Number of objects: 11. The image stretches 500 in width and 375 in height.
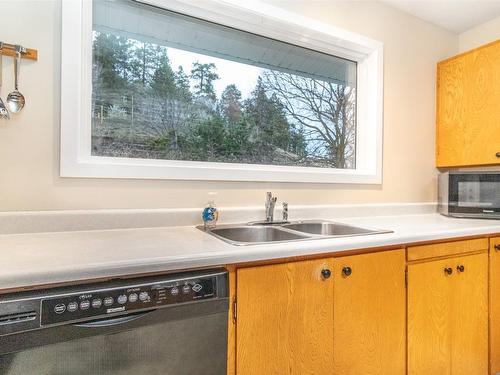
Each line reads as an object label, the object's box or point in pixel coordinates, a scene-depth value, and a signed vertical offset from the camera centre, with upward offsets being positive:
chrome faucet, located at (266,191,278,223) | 1.67 -0.11
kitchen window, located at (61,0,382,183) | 1.41 +0.53
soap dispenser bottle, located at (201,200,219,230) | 1.50 -0.15
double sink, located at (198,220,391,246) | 1.49 -0.22
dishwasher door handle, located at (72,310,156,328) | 0.79 -0.36
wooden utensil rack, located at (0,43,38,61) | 1.19 +0.53
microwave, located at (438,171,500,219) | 1.93 -0.03
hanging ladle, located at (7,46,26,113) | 1.19 +0.34
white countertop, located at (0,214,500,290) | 0.80 -0.21
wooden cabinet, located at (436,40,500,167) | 2.03 +0.57
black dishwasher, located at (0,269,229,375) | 0.74 -0.38
